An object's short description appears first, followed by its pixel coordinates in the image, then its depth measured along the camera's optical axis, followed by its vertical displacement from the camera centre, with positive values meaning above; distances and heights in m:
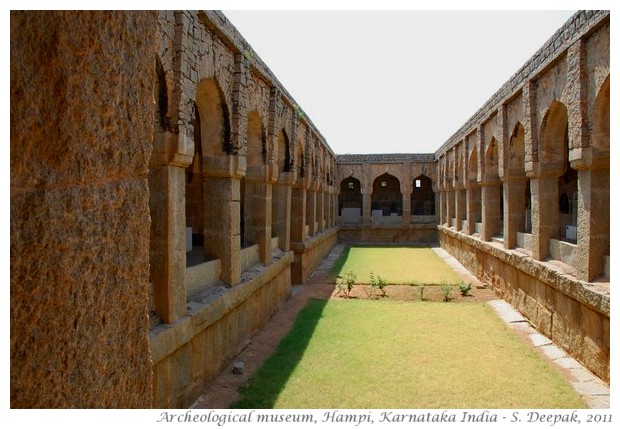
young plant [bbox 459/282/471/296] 10.64 -2.04
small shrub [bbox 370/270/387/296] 10.89 -2.03
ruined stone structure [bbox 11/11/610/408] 1.39 +0.06
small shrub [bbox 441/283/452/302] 10.04 -2.06
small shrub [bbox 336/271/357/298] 10.66 -2.10
